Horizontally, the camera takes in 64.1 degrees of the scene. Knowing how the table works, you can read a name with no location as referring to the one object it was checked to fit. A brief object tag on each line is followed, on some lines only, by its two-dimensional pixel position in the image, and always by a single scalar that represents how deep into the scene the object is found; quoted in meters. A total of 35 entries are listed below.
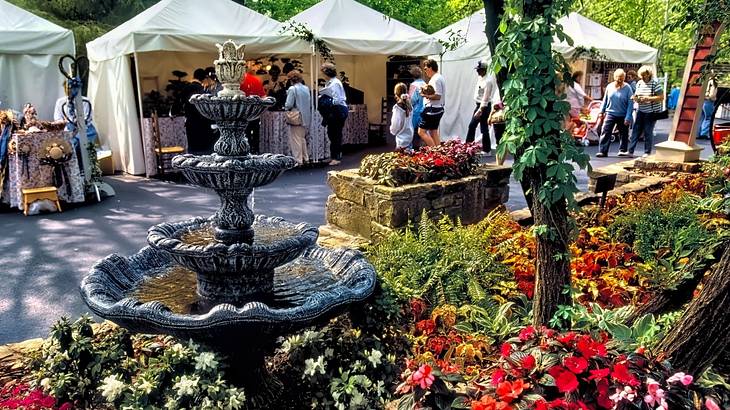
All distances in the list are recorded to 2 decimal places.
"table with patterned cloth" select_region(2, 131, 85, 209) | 7.83
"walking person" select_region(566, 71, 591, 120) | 12.45
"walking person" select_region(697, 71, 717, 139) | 15.78
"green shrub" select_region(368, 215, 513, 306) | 4.12
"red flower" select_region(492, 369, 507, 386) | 2.39
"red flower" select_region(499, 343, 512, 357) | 2.49
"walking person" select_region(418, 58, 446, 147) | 9.19
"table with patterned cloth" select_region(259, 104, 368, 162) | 11.27
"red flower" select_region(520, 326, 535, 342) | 2.65
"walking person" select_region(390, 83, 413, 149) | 9.88
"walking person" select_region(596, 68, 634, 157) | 12.09
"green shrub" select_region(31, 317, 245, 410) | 2.48
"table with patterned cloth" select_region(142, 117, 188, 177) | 10.33
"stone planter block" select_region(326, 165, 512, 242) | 5.09
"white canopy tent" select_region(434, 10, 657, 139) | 12.95
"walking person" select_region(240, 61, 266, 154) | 9.97
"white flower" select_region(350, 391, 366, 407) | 2.63
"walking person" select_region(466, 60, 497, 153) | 11.15
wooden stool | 7.79
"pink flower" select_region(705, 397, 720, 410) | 2.18
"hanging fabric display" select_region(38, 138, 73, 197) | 7.84
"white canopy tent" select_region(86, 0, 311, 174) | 9.44
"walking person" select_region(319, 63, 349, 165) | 11.29
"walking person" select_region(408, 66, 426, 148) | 10.09
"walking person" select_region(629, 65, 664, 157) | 11.75
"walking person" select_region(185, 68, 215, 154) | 12.68
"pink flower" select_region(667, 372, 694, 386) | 2.22
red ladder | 7.89
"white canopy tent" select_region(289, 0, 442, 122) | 11.08
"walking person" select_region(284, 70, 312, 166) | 10.97
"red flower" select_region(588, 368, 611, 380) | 2.20
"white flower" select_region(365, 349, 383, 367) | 2.81
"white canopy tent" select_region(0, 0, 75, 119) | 9.68
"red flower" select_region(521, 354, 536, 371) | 2.39
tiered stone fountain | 2.63
